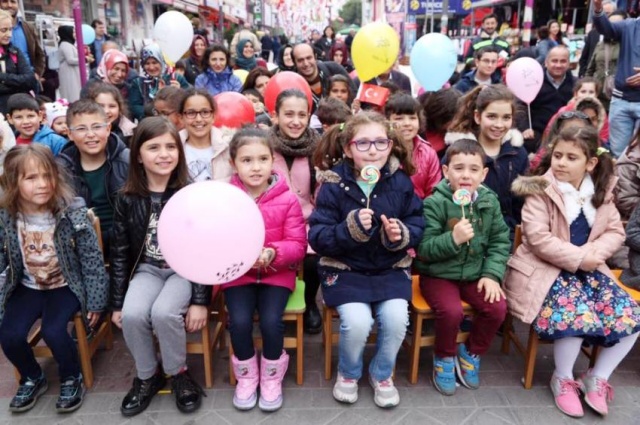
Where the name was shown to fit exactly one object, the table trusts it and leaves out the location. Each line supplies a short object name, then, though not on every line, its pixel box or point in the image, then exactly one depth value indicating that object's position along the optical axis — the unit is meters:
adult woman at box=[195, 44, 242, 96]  5.96
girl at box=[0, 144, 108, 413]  2.60
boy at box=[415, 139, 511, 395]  2.75
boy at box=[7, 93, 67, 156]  3.91
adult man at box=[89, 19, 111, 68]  9.90
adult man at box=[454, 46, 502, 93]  5.45
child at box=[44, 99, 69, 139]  4.59
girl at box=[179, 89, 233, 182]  3.42
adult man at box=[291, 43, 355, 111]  5.29
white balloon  6.19
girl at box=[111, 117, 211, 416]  2.63
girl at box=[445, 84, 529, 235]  3.31
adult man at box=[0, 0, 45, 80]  5.84
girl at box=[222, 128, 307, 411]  2.68
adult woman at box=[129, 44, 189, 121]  5.93
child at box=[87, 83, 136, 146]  3.84
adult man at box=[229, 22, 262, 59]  9.05
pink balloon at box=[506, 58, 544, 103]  4.88
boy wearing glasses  3.08
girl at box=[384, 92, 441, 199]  3.42
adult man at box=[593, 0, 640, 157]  4.84
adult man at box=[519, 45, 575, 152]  5.12
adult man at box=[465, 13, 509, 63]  8.59
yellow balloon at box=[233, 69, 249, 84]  6.84
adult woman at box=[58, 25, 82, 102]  8.00
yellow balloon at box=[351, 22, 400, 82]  5.11
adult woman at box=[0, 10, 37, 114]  5.06
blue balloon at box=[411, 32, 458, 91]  5.21
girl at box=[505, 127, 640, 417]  2.68
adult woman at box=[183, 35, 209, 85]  7.34
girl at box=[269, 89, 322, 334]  3.34
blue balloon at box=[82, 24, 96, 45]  9.69
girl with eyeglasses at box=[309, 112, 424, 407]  2.65
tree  70.94
